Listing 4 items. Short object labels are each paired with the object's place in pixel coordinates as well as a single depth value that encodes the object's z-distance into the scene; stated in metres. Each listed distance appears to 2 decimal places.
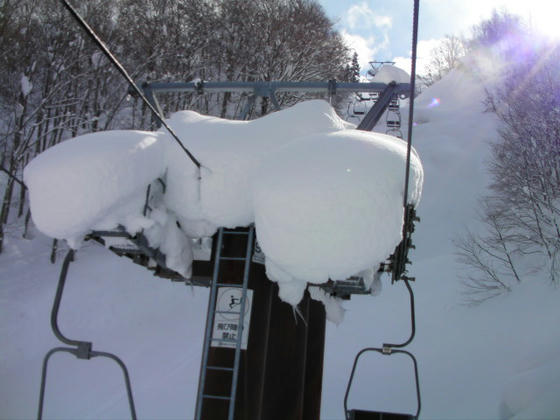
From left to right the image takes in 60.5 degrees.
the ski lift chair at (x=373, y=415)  4.22
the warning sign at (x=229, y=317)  4.06
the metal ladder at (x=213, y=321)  3.60
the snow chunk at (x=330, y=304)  4.42
